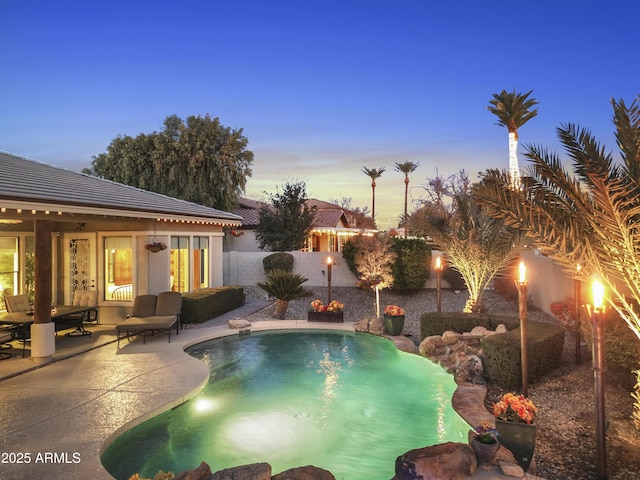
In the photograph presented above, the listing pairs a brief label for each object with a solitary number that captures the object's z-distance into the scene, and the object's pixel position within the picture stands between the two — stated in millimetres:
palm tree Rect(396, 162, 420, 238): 49800
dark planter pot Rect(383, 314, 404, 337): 12133
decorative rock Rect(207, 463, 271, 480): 3945
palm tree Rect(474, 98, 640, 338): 5086
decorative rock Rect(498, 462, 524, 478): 4218
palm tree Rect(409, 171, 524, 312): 11828
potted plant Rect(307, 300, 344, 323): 13883
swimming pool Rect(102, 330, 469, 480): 5465
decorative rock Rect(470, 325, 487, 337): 10094
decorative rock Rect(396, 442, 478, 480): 4156
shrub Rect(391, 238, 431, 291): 17656
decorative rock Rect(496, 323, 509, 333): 9855
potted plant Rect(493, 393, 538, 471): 4685
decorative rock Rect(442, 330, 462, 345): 10234
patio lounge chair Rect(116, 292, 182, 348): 11242
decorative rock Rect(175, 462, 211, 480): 4039
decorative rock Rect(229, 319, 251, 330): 12630
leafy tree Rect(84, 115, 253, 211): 28797
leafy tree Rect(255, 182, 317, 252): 23688
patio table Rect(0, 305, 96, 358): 9445
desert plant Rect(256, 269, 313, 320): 14414
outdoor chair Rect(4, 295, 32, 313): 10602
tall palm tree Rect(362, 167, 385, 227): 53631
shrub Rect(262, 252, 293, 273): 20583
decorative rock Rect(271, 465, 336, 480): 4133
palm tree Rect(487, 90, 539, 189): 21312
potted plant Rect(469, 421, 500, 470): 4406
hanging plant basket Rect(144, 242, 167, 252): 12484
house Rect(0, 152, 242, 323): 10789
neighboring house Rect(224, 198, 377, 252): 29859
